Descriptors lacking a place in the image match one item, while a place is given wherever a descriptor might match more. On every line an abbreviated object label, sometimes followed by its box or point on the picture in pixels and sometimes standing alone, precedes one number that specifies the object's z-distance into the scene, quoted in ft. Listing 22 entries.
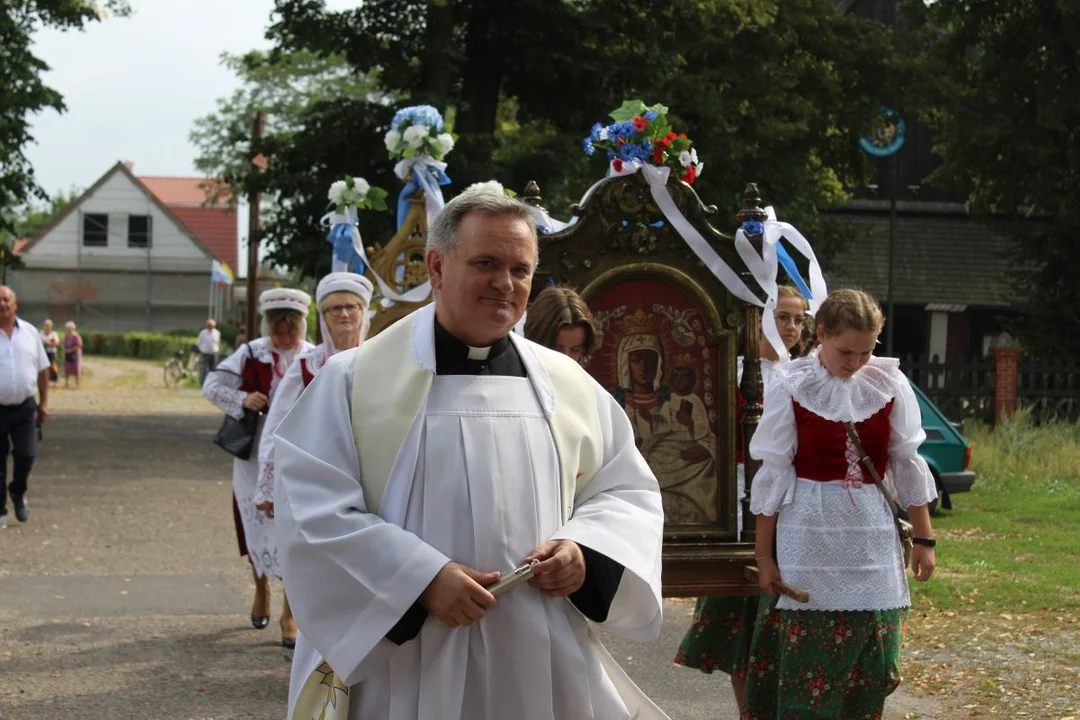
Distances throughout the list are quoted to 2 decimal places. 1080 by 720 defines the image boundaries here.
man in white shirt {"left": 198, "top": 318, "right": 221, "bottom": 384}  123.13
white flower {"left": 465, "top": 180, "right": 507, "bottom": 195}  12.54
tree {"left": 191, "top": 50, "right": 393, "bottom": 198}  136.45
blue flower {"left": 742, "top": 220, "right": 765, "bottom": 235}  20.95
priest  11.45
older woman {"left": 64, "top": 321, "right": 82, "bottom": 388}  125.18
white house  226.79
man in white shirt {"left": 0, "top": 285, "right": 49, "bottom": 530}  41.27
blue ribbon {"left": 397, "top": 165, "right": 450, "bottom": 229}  32.30
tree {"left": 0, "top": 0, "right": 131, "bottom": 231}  75.15
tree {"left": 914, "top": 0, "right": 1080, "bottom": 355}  84.58
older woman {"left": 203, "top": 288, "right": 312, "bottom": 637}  27.30
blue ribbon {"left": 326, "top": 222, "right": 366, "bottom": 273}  32.89
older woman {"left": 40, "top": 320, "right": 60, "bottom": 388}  114.11
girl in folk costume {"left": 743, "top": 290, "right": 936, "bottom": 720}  17.22
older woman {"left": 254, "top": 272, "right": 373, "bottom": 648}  24.43
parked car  46.73
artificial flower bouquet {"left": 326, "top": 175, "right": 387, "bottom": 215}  33.22
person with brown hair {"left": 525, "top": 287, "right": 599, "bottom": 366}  18.20
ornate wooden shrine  21.01
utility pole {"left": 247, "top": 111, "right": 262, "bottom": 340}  74.38
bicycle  139.95
